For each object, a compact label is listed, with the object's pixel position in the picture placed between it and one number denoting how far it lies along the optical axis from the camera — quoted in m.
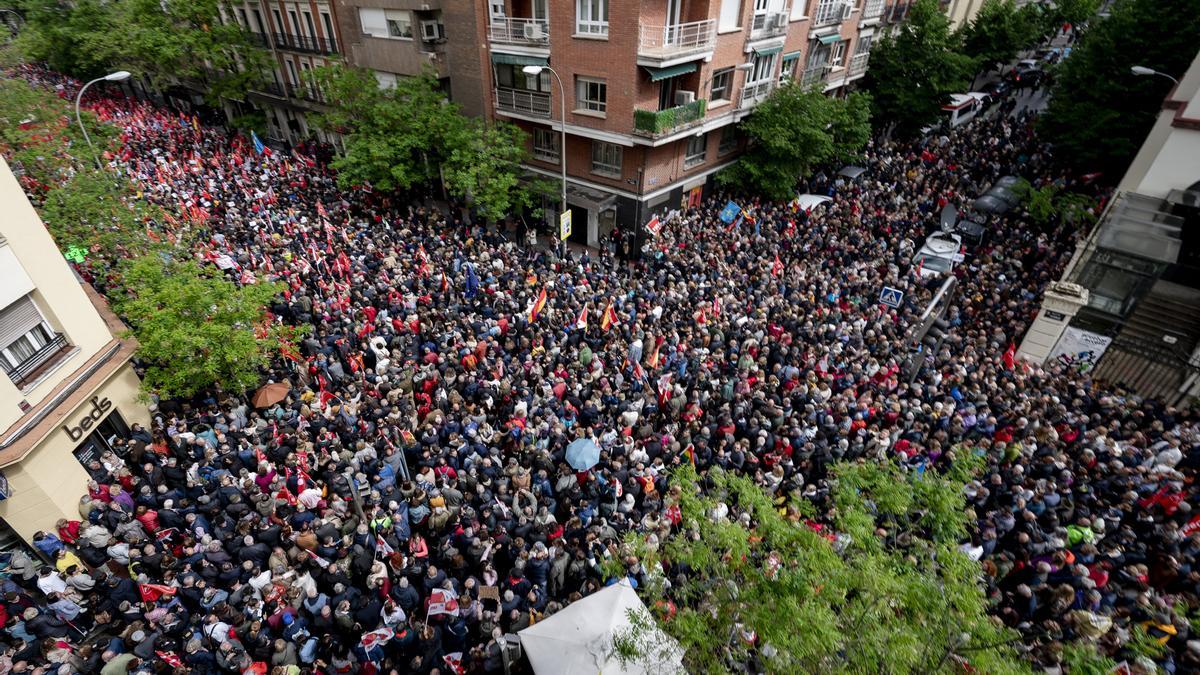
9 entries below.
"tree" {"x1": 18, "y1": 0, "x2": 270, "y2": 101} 30.47
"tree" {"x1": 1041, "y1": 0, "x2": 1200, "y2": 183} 23.80
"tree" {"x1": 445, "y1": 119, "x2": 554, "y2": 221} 22.47
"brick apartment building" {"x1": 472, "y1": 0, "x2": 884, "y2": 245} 21.09
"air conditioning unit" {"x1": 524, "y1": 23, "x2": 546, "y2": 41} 22.61
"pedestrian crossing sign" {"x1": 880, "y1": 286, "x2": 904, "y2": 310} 17.22
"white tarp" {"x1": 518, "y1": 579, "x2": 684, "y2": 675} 7.12
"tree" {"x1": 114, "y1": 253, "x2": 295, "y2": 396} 12.52
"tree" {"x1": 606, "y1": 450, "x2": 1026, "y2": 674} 5.83
